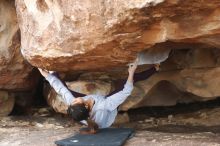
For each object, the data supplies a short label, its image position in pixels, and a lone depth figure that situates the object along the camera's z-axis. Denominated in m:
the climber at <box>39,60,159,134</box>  3.06
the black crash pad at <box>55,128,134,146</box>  2.94
